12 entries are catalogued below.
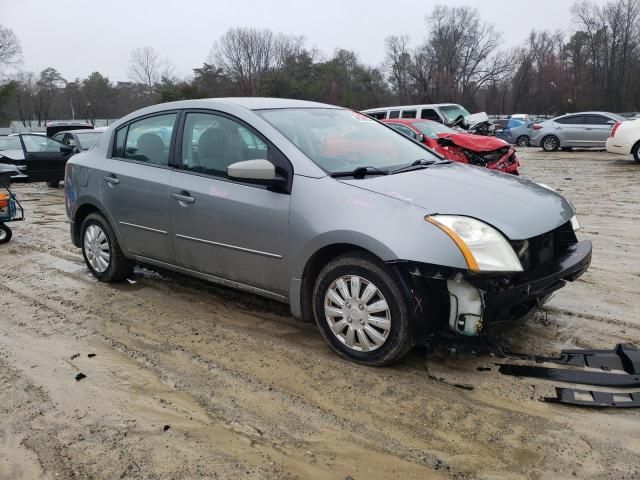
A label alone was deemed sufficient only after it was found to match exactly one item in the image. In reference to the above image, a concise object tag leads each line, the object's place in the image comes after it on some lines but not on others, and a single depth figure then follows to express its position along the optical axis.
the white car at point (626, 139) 14.19
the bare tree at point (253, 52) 79.88
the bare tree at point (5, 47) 58.88
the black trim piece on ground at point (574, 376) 3.09
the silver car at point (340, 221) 3.09
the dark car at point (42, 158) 12.88
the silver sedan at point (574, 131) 18.53
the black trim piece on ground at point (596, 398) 2.89
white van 16.95
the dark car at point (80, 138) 13.77
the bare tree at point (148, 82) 76.81
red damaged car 10.00
